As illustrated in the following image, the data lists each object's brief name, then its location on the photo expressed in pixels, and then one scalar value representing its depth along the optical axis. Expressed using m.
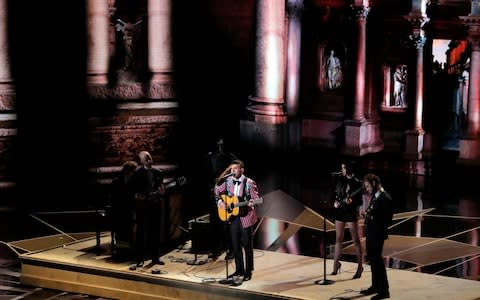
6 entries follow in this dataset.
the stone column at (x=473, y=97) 27.19
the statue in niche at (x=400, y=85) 31.06
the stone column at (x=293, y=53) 29.95
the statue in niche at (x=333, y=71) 31.45
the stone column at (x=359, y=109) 29.78
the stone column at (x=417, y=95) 29.23
